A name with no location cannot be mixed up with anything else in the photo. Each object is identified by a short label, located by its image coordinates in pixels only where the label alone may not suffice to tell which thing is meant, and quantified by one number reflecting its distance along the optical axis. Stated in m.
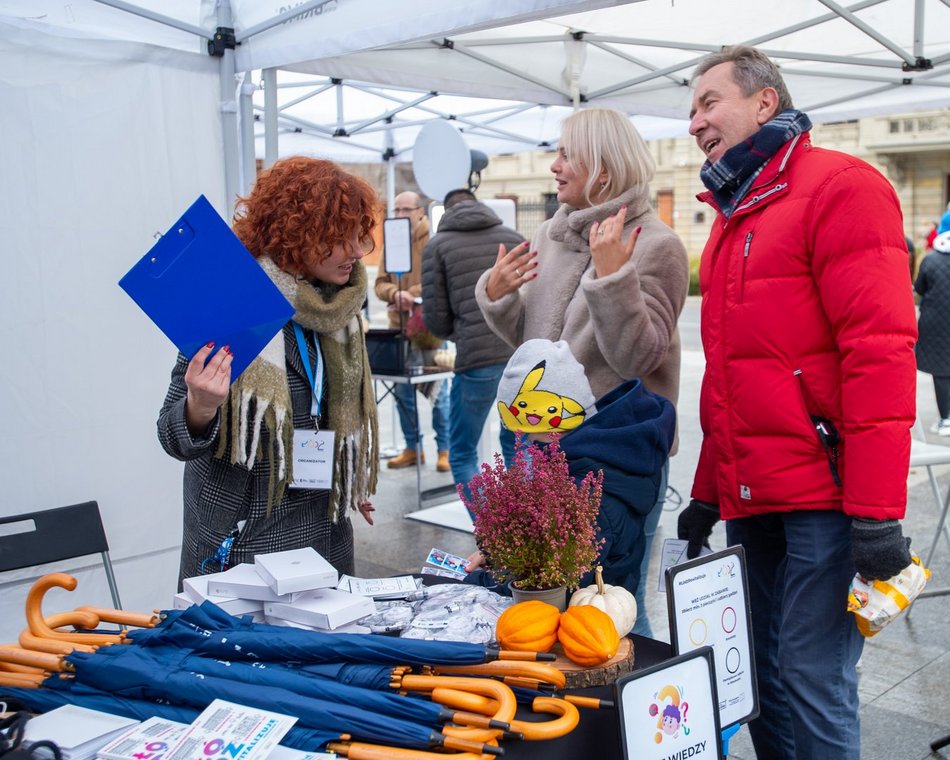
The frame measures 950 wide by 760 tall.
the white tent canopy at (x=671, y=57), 5.16
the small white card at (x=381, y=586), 1.76
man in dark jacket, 4.53
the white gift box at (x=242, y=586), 1.62
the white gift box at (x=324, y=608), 1.52
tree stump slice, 1.41
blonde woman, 2.38
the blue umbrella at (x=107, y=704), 1.23
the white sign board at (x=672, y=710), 1.23
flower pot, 1.58
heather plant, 1.55
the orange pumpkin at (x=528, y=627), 1.44
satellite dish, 5.40
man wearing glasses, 6.02
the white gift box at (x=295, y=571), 1.57
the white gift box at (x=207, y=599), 1.62
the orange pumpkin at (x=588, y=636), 1.41
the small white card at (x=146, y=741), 1.18
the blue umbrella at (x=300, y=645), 1.36
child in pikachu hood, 1.91
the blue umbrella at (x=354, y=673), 1.34
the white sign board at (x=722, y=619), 1.48
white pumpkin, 1.52
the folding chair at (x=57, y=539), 2.37
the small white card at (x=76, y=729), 1.24
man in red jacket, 1.66
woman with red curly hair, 2.07
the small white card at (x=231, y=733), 1.16
